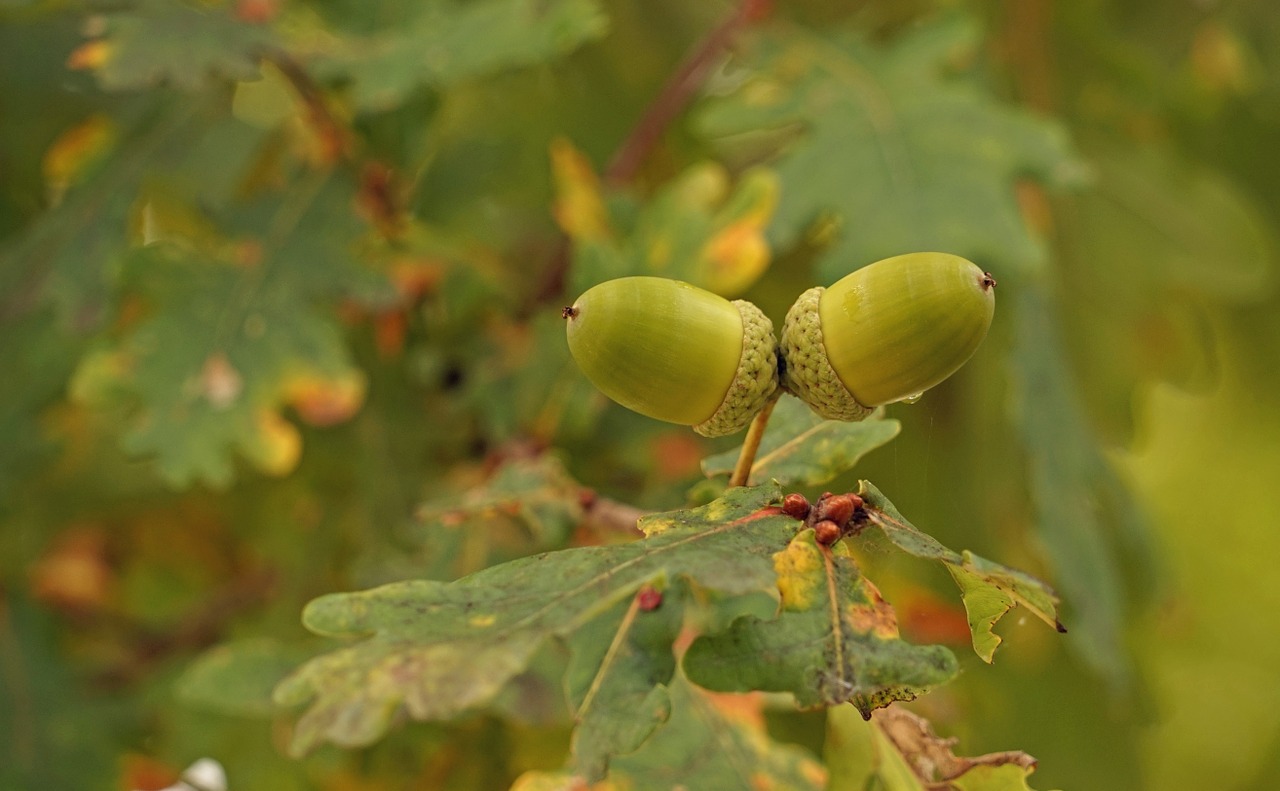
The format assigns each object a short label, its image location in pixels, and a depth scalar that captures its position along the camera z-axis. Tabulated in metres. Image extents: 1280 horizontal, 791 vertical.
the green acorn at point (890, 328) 0.58
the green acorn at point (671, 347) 0.58
